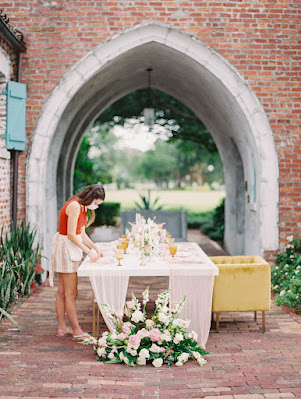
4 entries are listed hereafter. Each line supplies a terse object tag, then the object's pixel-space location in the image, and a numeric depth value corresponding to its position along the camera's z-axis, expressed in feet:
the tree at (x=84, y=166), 51.04
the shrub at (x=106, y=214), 58.18
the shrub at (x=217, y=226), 43.19
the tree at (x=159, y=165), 168.14
